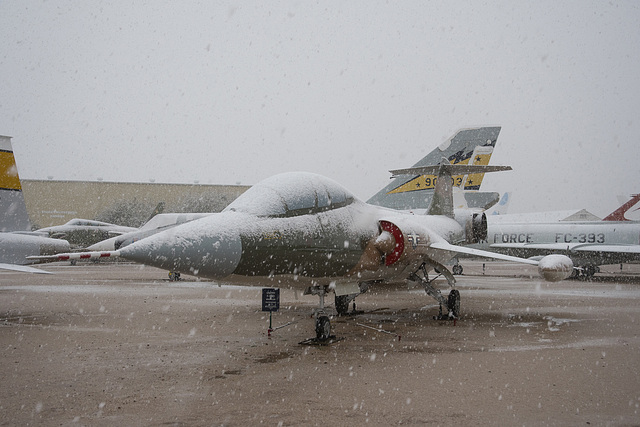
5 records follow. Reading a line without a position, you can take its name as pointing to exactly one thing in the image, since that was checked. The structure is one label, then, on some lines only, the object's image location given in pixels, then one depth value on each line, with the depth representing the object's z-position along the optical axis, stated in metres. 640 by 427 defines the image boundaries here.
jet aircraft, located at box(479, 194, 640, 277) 23.56
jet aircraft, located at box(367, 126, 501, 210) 18.41
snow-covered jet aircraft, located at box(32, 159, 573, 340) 5.70
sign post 8.45
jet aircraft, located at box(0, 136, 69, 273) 10.99
